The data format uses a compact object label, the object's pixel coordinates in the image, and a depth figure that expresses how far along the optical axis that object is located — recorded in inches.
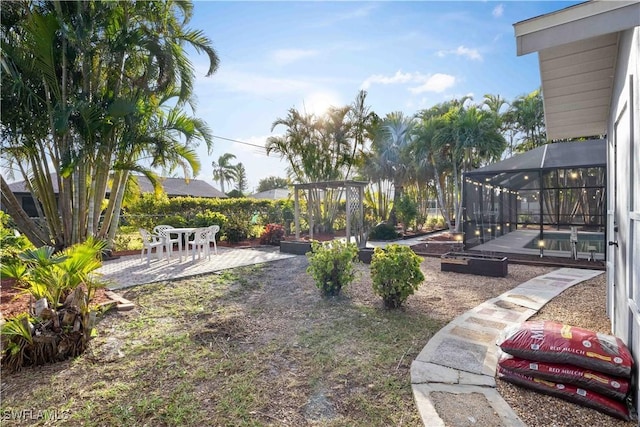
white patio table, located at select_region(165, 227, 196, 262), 296.1
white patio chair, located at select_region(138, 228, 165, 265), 286.8
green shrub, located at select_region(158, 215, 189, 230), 448.8
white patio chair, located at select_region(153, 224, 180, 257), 299.6
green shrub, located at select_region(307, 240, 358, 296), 186.1
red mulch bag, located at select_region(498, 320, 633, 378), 83.5
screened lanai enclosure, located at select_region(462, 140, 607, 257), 329.1
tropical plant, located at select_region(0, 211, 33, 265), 198.7
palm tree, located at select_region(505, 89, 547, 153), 708.7
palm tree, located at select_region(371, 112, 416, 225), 751.1
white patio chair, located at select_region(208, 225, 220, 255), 327.4
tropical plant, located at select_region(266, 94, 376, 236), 538.0
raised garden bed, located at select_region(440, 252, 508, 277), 242.1
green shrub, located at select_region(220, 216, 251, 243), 451.8
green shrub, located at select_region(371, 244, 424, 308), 160.7
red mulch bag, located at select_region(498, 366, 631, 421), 81.0
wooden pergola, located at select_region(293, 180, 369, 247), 397.9
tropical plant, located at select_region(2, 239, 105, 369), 109.0
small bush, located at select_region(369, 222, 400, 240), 511.5
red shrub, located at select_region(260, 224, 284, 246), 435.7
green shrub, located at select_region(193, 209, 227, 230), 439.6
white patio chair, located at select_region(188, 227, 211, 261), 299.9
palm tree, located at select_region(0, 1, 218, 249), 224.4
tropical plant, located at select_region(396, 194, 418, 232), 585.9
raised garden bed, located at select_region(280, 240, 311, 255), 354.7
